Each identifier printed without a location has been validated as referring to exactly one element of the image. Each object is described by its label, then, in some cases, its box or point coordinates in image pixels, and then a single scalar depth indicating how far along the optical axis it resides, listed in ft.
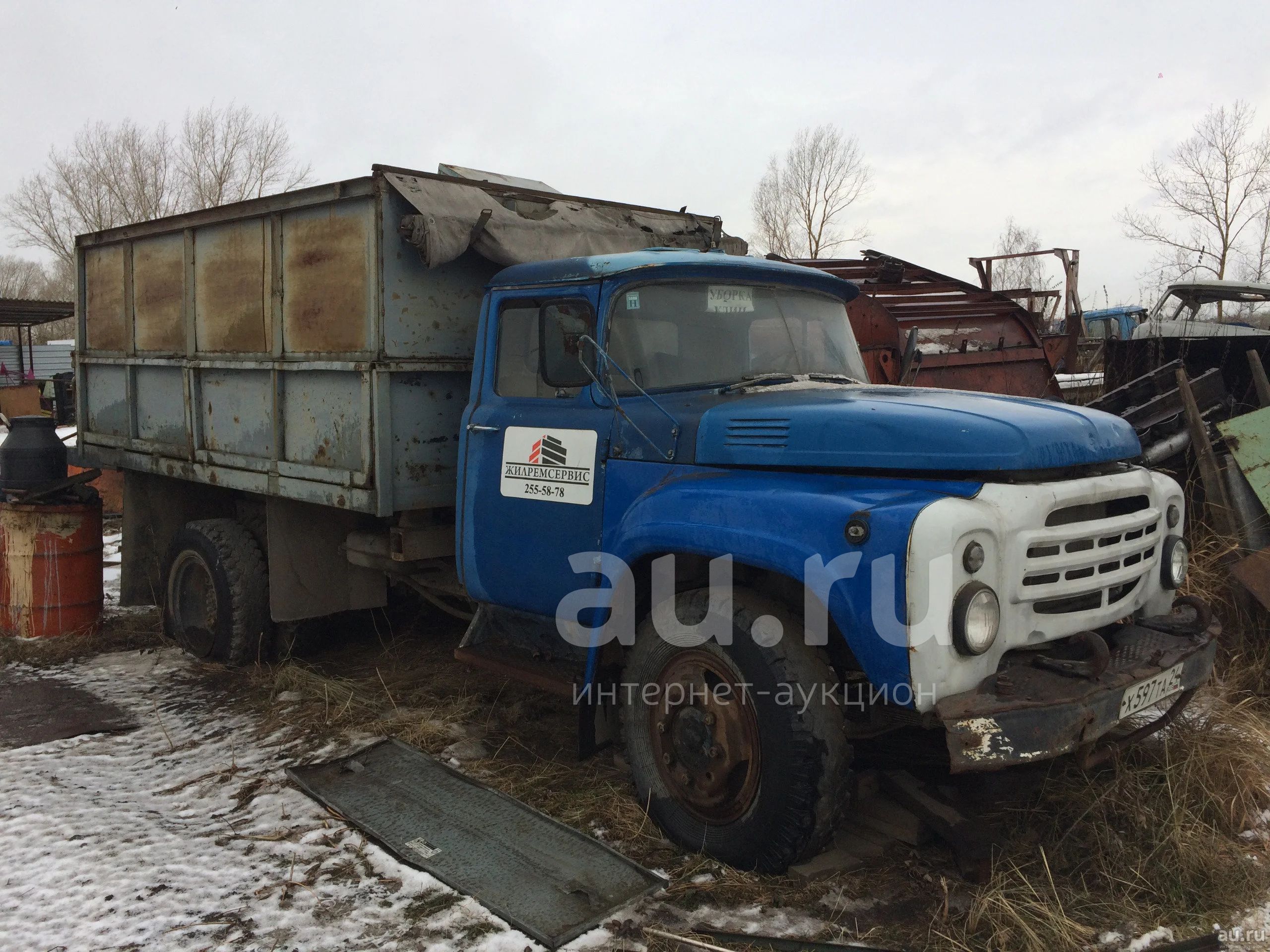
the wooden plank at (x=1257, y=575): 16.46
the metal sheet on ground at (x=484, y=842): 10.68
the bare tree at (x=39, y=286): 176.45
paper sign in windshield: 13.65
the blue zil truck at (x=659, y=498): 10.07
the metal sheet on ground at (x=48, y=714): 16.58
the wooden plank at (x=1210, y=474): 18.57
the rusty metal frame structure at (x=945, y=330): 27.07
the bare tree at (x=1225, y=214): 90.53
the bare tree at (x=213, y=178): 123.75
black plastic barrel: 22.30
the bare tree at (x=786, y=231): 106.42
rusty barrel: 21.94
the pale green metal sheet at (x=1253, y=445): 17.93
